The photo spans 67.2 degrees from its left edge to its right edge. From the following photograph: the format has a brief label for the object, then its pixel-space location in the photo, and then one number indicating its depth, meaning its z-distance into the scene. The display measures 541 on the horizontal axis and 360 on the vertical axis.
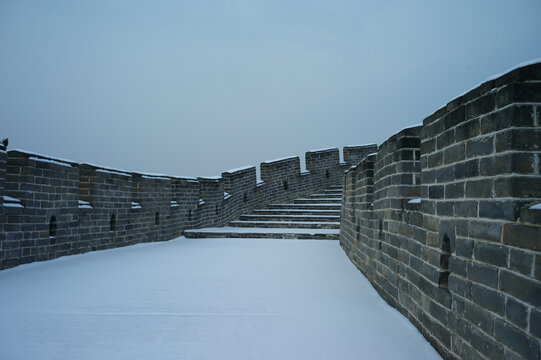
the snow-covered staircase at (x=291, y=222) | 11.15
